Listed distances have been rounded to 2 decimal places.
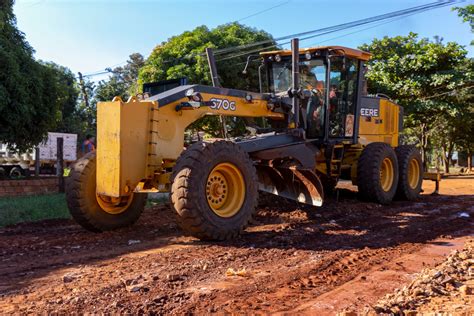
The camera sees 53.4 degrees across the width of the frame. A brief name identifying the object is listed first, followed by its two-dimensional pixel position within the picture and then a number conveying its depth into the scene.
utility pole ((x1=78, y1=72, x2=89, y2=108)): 32.25
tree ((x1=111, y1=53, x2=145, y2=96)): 40.98
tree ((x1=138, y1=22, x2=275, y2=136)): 16.91
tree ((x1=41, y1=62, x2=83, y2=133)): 28.37
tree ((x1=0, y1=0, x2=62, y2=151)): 12.23
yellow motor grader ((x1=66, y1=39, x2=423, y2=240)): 6.00
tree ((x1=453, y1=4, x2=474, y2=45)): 20.28
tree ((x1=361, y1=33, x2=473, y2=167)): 19.67
